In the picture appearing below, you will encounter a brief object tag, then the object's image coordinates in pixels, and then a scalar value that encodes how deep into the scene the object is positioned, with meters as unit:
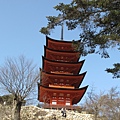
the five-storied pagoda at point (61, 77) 32.62
